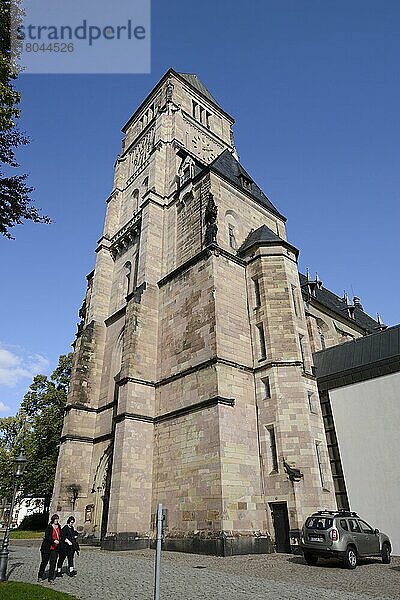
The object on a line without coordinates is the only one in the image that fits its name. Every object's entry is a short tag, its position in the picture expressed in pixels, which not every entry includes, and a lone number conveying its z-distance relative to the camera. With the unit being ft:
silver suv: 36.55
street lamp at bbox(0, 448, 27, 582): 30.09
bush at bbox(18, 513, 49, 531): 96.00
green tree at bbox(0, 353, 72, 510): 88.48
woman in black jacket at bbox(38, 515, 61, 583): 31.85
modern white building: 49.93
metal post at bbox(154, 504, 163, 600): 18.44
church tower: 50.29
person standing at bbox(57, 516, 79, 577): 33.96
